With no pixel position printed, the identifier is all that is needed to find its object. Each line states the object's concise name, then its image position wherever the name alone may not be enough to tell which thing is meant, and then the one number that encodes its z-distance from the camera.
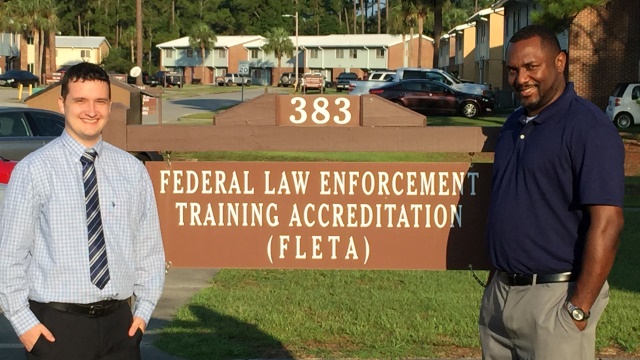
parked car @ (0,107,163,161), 15.83
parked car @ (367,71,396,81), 50.53
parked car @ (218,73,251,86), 102.00
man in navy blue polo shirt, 3.74
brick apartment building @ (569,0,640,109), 38.06
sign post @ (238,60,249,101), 53.62
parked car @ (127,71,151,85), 84.81
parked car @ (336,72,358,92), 73.50
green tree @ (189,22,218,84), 113.38
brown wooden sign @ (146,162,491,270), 5.19
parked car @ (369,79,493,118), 40.50
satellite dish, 32.19
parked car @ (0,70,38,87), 73.75
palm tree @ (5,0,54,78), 89.31
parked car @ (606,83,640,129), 33.28
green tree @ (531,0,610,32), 22.38
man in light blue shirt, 3.80
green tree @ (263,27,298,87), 111.62
